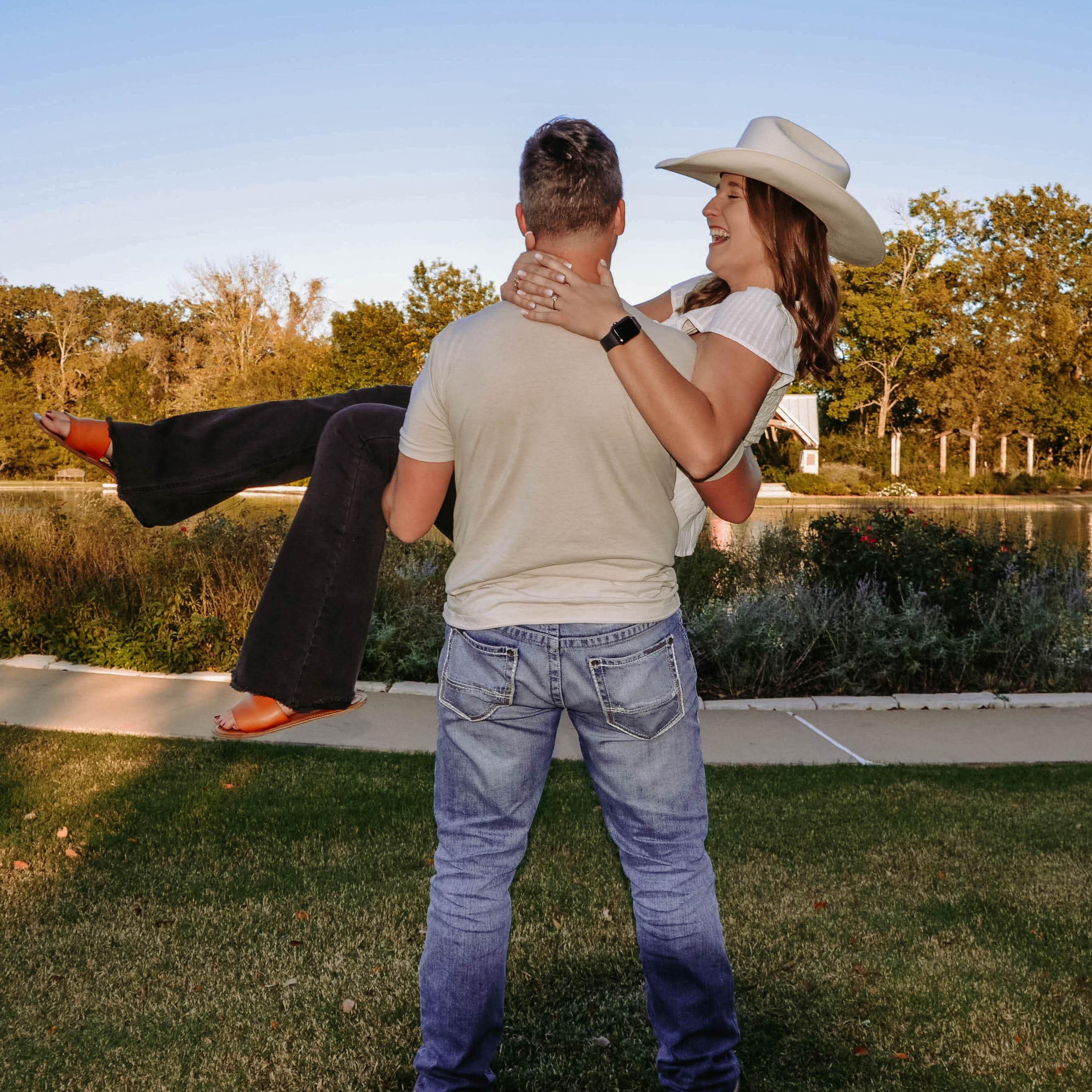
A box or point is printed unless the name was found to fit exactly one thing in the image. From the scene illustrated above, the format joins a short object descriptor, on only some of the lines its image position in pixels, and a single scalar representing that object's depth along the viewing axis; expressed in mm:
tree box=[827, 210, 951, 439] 42406
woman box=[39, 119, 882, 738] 2250
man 1988
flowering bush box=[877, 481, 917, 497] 36188
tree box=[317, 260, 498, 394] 39156
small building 40906
